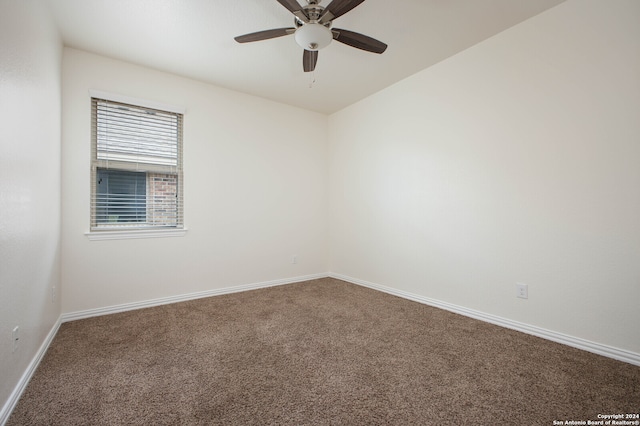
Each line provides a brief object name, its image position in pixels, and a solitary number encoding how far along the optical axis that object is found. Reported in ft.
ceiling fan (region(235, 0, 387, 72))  5.76
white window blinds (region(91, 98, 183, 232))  9.20
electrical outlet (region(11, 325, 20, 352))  4.76
